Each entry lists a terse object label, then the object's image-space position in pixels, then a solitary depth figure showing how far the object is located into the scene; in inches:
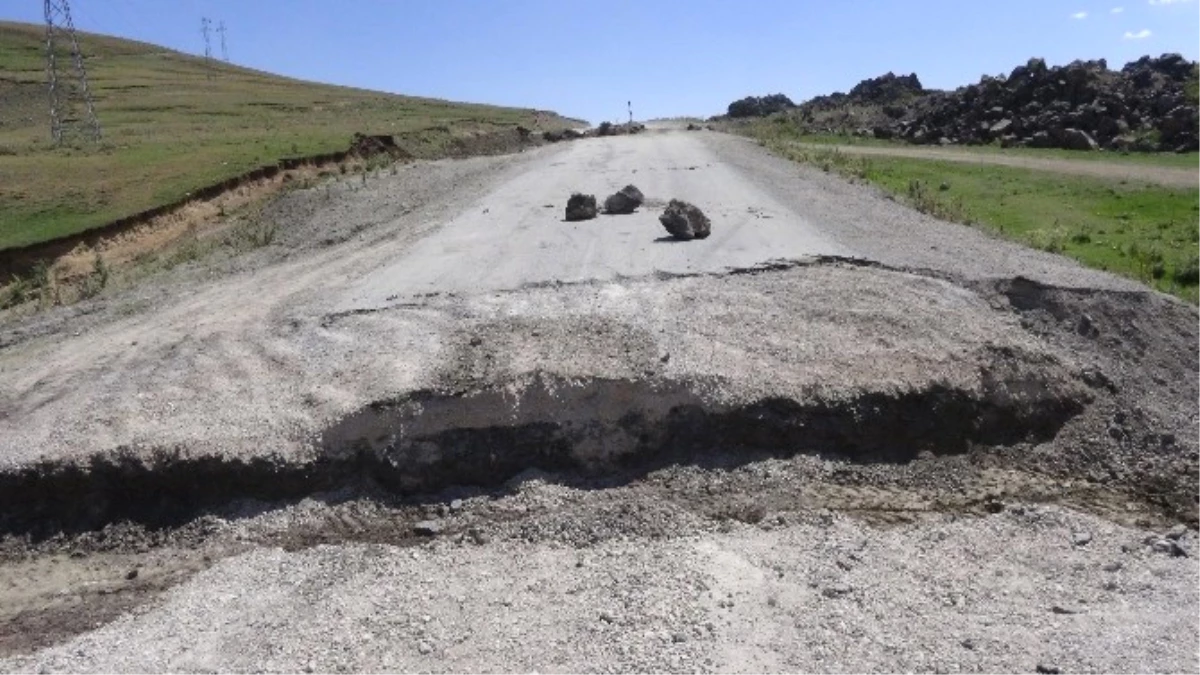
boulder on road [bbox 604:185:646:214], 731.4
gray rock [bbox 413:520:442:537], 329.4
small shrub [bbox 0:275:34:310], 743.7
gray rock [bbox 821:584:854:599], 276.2
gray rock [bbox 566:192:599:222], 705.6
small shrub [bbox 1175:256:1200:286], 583.8
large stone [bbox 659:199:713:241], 595.2
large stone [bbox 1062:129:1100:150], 1491.1
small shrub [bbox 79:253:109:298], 718.0
